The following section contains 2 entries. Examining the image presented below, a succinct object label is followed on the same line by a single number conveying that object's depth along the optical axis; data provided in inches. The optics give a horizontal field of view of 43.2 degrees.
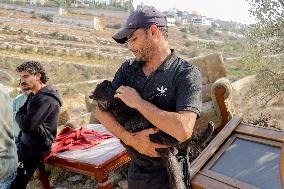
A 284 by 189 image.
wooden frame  98.3
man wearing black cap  77.6
